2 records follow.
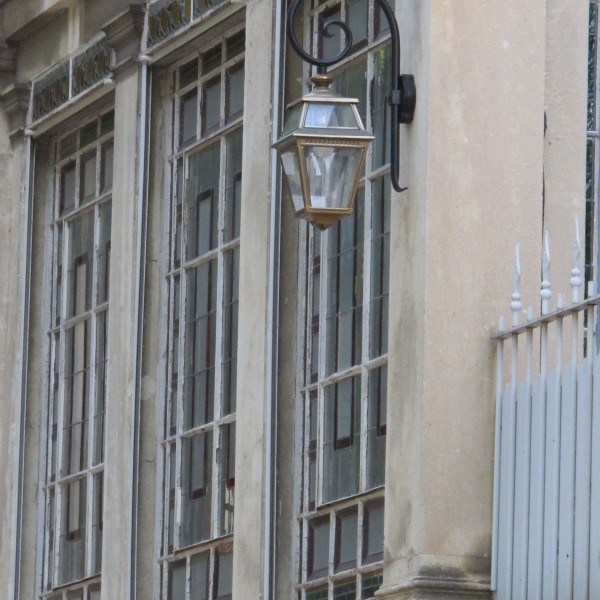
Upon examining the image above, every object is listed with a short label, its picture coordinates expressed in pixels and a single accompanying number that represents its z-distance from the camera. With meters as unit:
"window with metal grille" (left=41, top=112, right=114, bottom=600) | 28.36
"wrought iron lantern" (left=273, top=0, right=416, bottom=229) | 19.94
